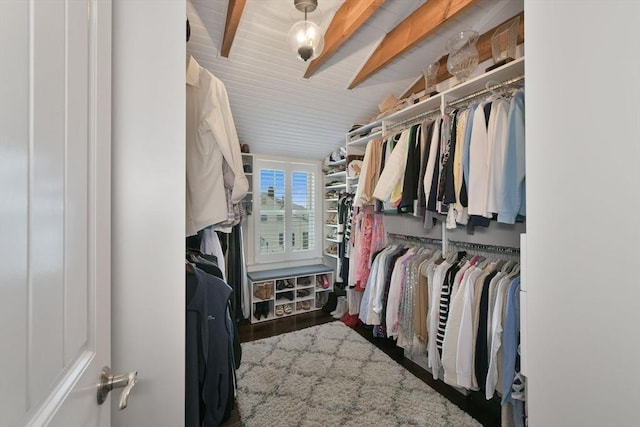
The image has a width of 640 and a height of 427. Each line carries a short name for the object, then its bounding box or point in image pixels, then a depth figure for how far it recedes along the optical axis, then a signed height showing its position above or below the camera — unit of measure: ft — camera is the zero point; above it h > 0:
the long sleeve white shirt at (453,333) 5.32 -2.44
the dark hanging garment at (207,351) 3.64 -2.04
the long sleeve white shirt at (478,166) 4.93 +0.91
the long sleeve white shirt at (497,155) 4.71 +1.07
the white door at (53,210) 1.01 +0.02
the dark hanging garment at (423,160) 6.28 +1.31
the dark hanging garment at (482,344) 4.93 -2.44
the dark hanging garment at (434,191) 5.93 +0.51
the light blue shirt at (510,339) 4.45 -2.12
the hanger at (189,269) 3.84 -0.81
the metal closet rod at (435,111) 5.37 +2.78
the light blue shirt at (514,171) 4.48 +0.74
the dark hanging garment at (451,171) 5.48 +0.91
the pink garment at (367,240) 8.91 -0.90
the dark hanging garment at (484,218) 5.09 -0.08
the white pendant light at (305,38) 4.53 +3.03
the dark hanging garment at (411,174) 6.54 +0.99
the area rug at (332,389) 5.62 -4.28
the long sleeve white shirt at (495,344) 4.67 -2.29
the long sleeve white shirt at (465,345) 5.09 -2.54
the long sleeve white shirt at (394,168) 6.91 +1.20
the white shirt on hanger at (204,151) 3.90 +0.95
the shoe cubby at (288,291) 10.66 -3.26
